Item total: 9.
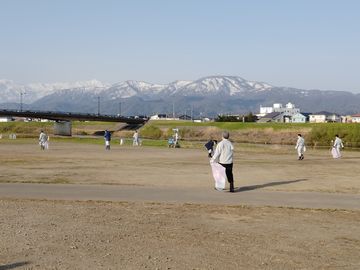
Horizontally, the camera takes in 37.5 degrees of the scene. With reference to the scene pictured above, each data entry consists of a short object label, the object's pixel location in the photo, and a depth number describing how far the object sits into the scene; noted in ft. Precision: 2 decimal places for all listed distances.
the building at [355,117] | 577.76
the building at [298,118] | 581.12
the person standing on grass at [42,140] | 143.23
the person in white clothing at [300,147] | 109.50
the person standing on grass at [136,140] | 182.70
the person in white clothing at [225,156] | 53.26
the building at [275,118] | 601.62
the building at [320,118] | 635.25
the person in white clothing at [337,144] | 117.39
